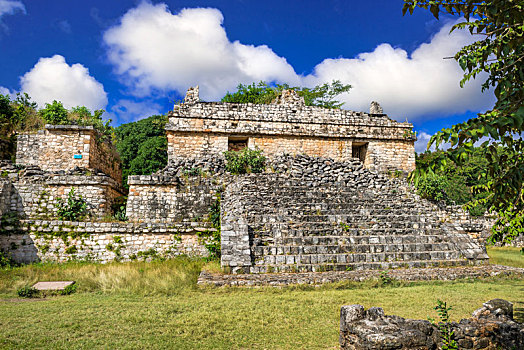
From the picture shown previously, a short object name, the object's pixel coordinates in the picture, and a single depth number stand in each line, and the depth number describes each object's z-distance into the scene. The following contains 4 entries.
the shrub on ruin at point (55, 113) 13.40
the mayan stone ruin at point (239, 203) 9.59
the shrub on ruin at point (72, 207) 11.29
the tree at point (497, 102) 2.43
